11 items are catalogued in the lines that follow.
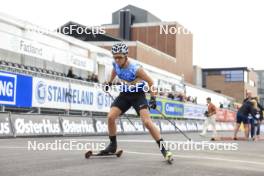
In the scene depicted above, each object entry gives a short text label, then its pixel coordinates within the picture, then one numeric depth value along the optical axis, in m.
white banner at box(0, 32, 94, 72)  19.31
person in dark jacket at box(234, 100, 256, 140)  19.52
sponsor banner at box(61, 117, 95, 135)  18.75
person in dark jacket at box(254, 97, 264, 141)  21.09
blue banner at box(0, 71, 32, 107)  15.70
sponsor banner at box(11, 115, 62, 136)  16.11
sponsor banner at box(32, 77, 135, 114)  17.73
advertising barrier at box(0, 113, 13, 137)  15.34
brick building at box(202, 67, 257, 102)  95.38
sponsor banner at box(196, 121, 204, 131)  35.62
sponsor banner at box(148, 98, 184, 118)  27.59
